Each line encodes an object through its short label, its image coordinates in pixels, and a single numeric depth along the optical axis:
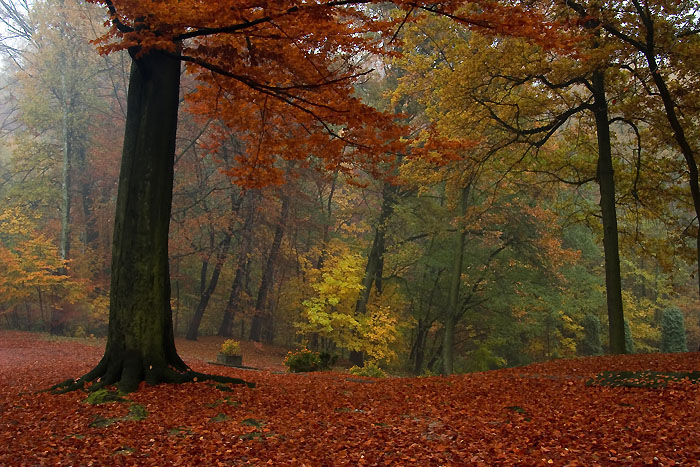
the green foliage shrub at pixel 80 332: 19.48
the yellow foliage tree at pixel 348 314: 16.28
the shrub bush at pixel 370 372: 10.77
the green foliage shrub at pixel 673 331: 18.83
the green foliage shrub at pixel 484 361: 15.50
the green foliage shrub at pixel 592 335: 19.84
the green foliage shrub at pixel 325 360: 11.56
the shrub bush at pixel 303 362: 11.06
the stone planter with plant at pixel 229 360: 13.16
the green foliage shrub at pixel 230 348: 13.32
